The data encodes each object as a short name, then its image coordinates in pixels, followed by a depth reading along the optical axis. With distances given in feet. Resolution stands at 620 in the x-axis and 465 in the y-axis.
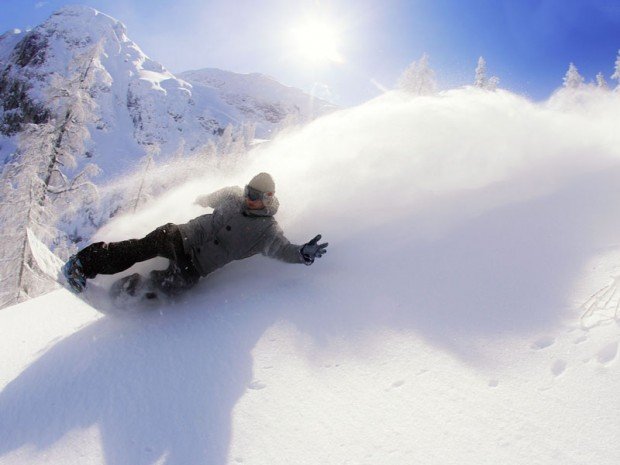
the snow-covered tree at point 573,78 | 132.46
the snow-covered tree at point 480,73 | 121.39
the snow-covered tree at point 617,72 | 114.01
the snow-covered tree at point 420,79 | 109.19
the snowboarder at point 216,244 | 11.69
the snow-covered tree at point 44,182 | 43.50
